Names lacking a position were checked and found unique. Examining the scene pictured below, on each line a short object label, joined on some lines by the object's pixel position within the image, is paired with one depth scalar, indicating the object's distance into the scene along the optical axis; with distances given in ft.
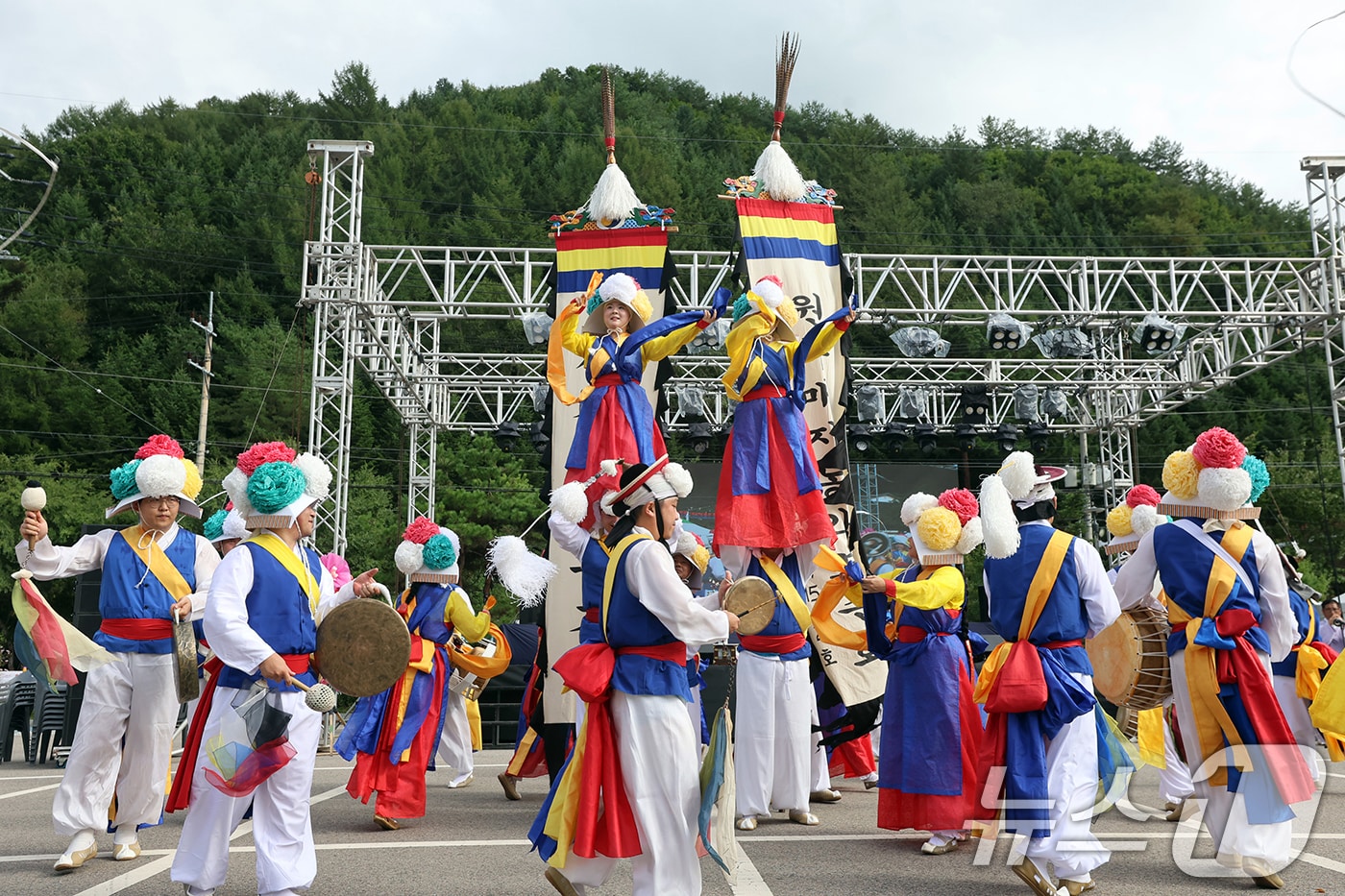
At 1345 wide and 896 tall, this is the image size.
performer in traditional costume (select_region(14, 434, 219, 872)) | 17.84
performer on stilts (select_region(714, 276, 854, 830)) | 20.94
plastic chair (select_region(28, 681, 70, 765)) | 36.68
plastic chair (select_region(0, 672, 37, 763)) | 38.19
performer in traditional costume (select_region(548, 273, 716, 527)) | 22.80
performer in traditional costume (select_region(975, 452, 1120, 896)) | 15.49
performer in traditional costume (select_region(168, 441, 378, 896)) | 13.53
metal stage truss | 48.14
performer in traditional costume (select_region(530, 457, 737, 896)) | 13.35
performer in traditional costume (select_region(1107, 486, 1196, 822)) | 23.52
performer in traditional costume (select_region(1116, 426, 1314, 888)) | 15.93
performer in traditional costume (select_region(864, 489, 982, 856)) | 17.97
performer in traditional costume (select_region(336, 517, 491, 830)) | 21.89
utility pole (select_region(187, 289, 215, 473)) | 75.46
